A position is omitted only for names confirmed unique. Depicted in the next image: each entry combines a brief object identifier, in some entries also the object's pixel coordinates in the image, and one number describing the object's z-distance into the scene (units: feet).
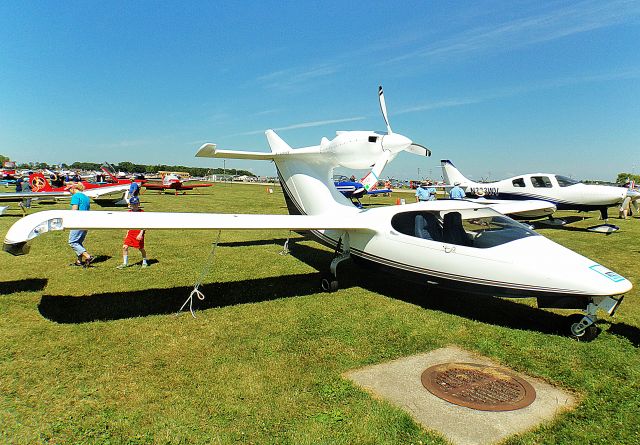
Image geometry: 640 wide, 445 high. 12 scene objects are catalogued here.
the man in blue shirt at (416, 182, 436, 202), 63.16
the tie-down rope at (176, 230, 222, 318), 21.49
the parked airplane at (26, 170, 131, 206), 77.05
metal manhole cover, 13.37
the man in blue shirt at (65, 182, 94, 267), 30.37
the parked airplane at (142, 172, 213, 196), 132.16
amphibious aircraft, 17.63
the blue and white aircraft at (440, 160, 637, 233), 59.21
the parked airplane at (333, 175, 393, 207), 83.12
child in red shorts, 30.73
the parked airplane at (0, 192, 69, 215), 59.98
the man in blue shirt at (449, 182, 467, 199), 53.20
